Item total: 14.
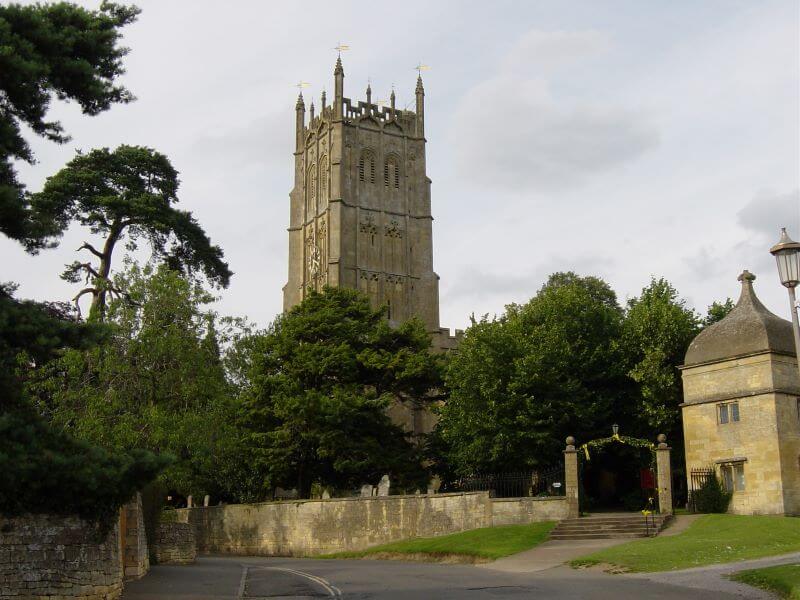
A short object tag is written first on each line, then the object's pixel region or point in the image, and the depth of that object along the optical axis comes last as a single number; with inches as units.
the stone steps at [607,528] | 1130.0
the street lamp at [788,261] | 549.3
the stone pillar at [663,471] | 1221.1
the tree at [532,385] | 1453.0
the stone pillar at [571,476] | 1223.5
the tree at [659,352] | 1493.6
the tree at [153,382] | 1195.9
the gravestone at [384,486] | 1473.9
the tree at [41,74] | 560.1
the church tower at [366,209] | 3253.0
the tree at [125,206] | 1472.7
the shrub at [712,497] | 1267.2
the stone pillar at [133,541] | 847.1
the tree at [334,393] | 1521.9
